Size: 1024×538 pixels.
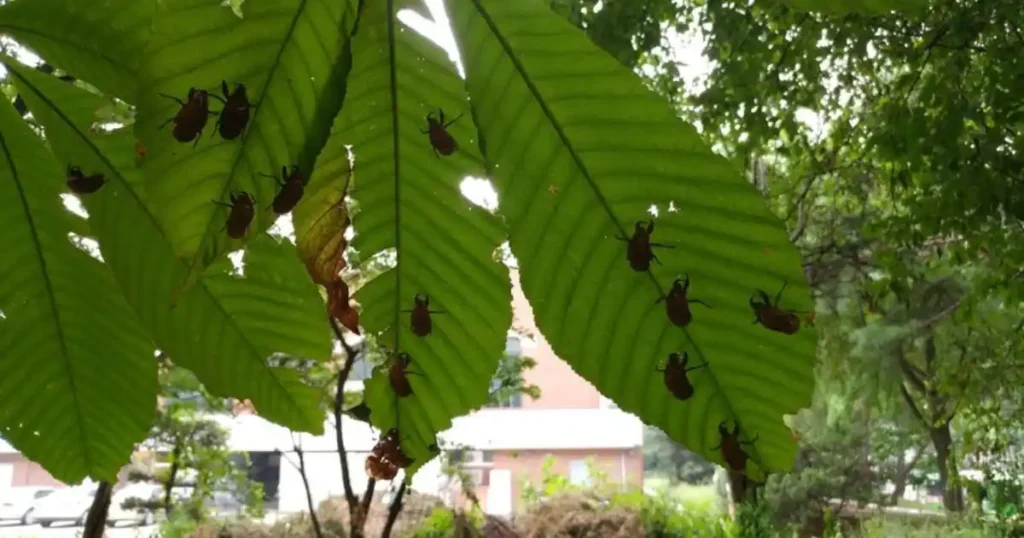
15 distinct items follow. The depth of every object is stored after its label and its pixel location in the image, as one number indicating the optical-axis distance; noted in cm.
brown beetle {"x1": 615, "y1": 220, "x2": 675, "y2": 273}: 29
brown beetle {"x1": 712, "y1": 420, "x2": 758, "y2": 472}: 33
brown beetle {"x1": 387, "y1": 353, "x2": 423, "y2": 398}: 37
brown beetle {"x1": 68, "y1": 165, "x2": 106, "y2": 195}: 38
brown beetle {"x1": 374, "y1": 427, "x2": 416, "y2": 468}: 39
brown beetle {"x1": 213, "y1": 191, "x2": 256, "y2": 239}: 27
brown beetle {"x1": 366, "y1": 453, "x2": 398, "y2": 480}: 42
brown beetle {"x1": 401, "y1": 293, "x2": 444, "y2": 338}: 35
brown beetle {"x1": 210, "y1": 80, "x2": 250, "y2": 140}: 26
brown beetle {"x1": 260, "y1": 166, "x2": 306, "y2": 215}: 28
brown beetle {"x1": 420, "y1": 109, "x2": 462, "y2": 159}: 32
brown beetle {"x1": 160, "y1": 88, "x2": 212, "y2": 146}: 25
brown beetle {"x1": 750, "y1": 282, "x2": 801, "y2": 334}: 30
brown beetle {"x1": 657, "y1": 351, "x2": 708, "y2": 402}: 32
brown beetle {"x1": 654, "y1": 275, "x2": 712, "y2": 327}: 30
